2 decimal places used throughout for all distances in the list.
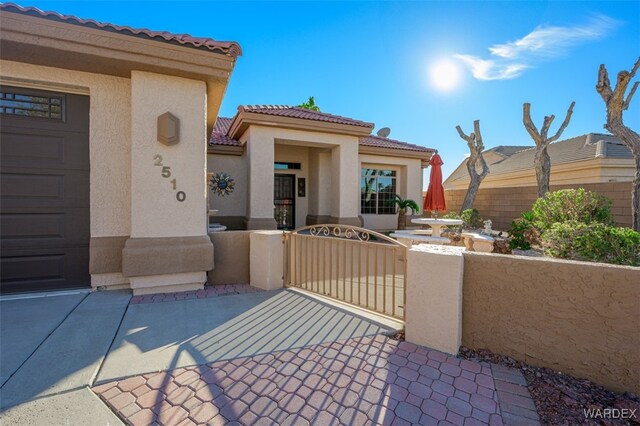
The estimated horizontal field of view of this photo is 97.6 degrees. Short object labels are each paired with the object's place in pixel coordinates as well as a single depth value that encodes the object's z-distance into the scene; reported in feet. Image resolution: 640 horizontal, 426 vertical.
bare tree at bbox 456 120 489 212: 48.67
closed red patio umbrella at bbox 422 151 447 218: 29.99
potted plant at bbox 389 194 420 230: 47.29
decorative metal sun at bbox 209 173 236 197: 37.22
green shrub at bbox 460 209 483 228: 40.88
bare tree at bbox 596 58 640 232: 27.22
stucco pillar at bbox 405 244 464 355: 10.44
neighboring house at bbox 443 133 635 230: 31.78
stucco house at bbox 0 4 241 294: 15.65
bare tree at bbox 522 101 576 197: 41.27
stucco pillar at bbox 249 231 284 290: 17.94
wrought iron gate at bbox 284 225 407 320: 14.64
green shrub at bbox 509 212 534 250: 27.65
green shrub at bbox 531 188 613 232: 24.34
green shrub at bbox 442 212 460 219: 39.09
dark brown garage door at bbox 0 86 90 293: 15.66
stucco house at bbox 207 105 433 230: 34.73
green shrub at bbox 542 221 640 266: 16.30
